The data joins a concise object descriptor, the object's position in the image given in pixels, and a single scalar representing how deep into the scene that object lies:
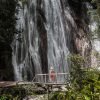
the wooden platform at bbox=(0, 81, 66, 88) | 13.66
